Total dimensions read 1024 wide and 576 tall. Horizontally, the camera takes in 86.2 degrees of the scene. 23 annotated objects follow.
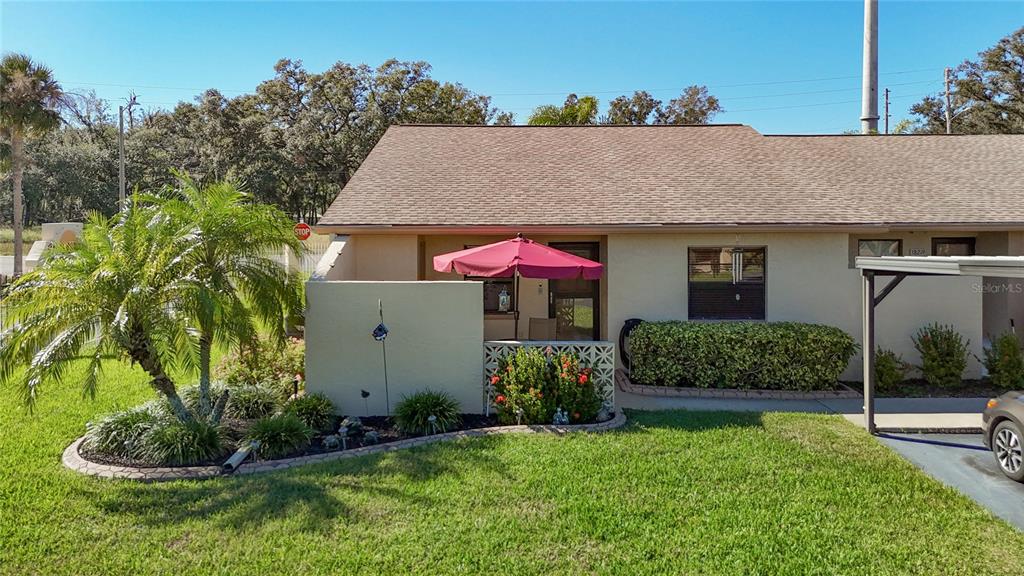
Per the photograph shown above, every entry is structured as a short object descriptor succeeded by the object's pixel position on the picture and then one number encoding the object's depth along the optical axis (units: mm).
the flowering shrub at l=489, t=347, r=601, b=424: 7400
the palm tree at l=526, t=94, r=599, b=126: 31109
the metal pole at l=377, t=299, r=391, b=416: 8039
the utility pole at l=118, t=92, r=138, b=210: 31072
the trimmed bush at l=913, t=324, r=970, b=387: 9625
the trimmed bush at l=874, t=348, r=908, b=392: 9445
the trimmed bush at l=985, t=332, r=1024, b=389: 9523
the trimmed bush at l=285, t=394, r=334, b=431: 7441
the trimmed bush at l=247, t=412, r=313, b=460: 6336
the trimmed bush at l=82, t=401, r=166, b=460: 6309
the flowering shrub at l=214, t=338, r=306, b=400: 8633
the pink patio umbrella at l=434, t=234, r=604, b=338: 8062
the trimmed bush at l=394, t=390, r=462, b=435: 7172
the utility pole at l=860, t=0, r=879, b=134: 18406
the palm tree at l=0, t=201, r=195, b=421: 5953
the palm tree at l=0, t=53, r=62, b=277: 23484
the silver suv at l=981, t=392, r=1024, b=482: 5742
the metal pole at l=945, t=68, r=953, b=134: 35000
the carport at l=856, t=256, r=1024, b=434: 5520
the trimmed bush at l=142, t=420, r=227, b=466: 6094
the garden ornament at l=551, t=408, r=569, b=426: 7312
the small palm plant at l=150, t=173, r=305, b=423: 6676
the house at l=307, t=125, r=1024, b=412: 10156
